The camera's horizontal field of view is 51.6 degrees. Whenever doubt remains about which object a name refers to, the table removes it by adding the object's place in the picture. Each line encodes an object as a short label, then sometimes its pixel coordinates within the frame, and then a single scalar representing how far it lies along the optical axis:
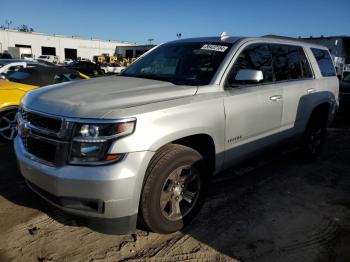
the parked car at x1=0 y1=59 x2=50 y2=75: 9.80
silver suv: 2.76
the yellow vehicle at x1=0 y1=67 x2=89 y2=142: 6.21
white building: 66.38
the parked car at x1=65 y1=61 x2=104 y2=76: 24.20
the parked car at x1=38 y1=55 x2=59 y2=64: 53.50
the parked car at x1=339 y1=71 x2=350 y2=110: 10.27
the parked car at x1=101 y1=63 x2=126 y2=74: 34.66
